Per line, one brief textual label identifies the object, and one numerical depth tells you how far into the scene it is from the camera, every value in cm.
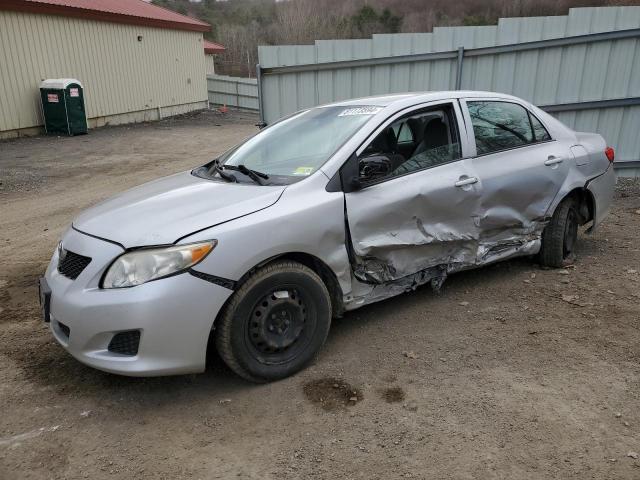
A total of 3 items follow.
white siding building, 1465
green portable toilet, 1518
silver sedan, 280
